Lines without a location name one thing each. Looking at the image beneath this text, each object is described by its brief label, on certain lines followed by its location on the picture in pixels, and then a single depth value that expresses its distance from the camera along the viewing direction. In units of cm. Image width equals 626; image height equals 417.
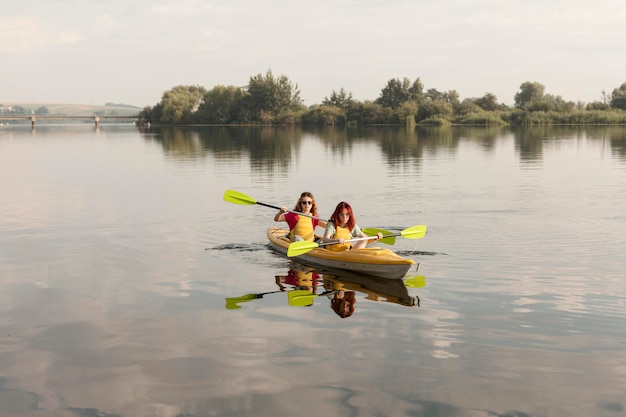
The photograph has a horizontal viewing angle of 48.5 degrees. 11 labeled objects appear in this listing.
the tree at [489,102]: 12162
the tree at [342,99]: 12656
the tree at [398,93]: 12838
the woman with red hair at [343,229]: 1334
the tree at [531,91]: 15762
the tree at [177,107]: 14200
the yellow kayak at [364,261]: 1197
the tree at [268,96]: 13350
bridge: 15982
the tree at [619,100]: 10644
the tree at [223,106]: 13662
